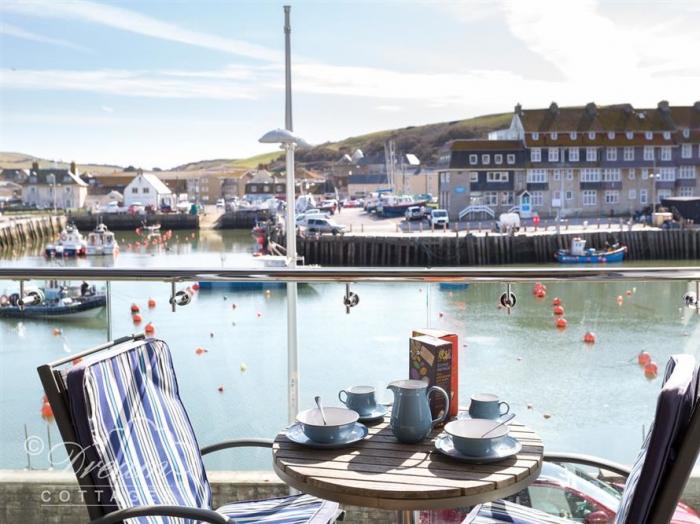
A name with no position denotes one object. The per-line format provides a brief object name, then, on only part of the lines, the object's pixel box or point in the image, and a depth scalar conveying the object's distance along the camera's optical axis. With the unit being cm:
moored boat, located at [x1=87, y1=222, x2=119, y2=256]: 4406
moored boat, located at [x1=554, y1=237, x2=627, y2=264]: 3878
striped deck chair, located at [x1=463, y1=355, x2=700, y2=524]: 134
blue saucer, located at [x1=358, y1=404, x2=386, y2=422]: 190
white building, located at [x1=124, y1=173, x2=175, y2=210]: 7694
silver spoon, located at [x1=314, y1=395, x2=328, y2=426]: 178
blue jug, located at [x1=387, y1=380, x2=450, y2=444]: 174
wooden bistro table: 149
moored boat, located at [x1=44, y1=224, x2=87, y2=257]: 4462
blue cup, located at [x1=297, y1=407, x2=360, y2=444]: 173
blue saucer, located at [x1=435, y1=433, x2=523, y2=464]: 162
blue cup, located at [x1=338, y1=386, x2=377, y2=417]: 194
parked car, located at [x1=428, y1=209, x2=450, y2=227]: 4909
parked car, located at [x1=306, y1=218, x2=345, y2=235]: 4491
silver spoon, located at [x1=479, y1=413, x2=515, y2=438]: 169
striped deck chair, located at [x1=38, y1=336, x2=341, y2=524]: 160
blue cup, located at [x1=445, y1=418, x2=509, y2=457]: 163
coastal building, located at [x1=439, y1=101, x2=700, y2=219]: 5741
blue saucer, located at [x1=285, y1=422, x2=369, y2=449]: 172
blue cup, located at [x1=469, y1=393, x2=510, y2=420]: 187
